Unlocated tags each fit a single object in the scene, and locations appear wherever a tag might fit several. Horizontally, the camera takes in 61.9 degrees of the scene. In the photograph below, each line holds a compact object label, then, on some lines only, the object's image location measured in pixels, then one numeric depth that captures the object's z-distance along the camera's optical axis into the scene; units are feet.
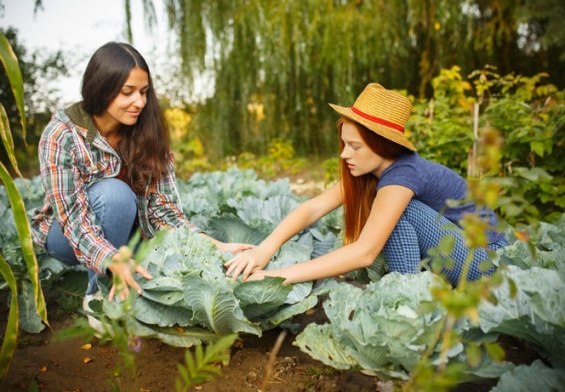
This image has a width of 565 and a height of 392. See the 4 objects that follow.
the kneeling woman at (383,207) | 5.79
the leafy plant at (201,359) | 3.26
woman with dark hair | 6.50
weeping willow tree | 17.35
